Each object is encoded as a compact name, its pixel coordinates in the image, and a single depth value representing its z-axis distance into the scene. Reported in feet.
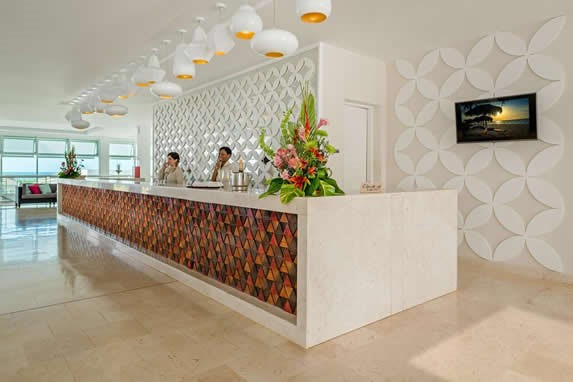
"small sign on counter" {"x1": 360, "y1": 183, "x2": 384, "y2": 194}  10.25
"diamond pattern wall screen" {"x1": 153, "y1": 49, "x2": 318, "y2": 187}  18.53
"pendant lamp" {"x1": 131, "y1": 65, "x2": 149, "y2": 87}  12.79
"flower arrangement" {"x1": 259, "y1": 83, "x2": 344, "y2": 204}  8.20
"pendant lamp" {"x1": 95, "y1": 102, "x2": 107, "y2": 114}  18.22
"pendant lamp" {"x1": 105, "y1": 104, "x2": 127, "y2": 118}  17.72
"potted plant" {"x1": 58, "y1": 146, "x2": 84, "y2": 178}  27.40
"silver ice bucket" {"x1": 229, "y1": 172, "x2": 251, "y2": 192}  10.98
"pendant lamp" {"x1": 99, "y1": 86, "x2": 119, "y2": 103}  15.47
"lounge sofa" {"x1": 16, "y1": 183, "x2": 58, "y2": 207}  39.14
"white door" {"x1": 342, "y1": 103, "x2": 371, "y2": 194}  18.51
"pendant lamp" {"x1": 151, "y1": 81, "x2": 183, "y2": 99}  13.21
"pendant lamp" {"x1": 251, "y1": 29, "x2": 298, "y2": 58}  9.37
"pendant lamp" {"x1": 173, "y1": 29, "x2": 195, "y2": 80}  11.82
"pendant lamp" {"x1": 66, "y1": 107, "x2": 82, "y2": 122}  21.31
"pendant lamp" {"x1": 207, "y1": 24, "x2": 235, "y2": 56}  10.44
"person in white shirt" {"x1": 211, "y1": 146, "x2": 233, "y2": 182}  17.09
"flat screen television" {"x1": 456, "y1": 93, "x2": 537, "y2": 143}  13.58
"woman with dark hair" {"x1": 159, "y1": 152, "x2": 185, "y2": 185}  18.35
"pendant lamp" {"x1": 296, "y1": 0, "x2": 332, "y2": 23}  8.10
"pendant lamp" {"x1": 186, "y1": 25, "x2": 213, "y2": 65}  11.29
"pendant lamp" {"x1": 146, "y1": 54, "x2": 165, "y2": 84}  12.77
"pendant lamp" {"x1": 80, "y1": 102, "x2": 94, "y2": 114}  19.08
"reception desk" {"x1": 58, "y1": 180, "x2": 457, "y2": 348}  8.09
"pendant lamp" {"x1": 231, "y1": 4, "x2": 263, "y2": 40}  9.30
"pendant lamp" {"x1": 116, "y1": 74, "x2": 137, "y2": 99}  15.38
